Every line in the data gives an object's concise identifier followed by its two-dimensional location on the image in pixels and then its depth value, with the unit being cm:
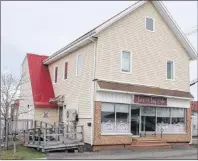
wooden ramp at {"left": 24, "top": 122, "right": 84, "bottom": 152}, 1800
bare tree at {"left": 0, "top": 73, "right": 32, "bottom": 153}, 1988
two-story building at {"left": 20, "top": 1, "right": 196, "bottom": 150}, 2017
